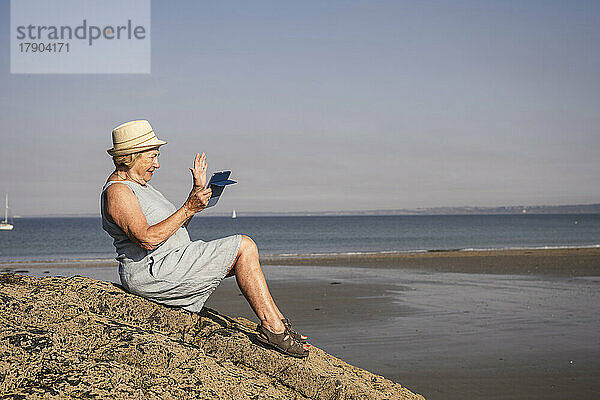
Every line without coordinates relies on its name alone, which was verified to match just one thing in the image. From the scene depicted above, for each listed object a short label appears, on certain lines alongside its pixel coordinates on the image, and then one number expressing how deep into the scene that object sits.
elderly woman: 4.98
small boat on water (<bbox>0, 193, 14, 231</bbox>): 91.11
